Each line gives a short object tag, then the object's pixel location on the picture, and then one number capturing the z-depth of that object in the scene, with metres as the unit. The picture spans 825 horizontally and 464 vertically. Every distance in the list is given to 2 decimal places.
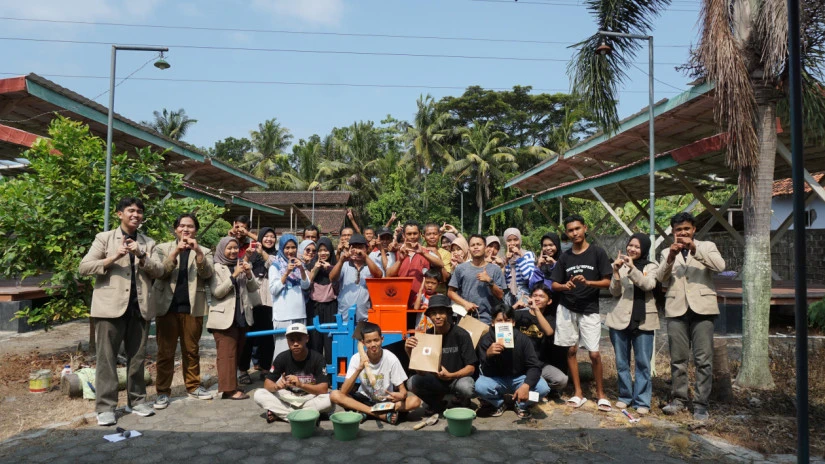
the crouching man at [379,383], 5.19
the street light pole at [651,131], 7.78
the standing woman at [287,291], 6.20
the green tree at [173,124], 45.62
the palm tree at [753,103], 6.47
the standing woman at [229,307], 5.95
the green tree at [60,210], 7.25
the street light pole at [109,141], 7.52
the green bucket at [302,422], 4.77
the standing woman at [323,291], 6.42
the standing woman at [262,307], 6.70
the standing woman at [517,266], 6.51
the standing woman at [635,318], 5.55
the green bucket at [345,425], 4.71
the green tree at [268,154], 45.22
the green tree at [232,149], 64.31
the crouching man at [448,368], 5.35
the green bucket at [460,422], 4.79
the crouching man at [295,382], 5.26
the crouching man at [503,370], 5.41
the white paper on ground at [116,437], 4.73
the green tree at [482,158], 39.62
